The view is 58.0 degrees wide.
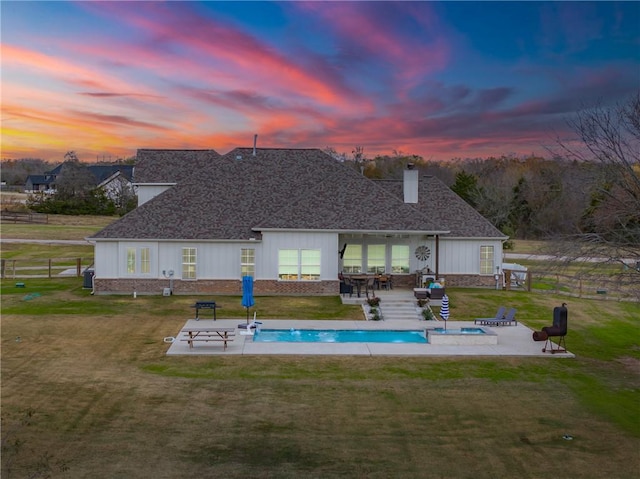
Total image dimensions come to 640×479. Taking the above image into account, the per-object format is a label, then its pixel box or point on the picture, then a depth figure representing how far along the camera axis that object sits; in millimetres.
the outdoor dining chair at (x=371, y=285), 29831
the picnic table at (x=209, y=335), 20969
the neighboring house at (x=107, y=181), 86462
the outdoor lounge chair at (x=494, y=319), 25641
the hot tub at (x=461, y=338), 22172
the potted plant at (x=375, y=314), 26141
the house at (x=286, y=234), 30578
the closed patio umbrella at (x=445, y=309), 23402
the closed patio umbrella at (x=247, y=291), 23859
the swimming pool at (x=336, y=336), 23016
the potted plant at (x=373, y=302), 27628
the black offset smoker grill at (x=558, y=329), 21234
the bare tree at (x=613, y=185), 17047
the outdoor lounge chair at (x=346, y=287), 29688
